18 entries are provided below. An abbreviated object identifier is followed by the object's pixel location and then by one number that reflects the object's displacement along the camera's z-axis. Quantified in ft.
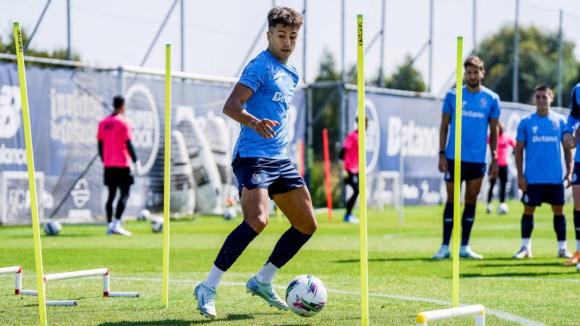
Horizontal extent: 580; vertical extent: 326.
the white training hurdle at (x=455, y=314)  28.50
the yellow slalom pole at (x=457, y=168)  36.06
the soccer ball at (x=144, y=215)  129.59
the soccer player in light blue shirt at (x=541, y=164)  74.23
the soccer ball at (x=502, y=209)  150.82
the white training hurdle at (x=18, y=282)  47.83
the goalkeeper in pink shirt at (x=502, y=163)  154.16
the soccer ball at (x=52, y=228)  100.37
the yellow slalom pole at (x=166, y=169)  42.22
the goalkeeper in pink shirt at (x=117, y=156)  103.55
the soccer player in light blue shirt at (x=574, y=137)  61.93
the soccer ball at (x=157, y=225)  108.06
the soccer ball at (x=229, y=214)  133.80
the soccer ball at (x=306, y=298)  39.91
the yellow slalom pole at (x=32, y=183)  35.37
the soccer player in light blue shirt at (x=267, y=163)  40.09
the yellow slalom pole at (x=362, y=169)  32.86
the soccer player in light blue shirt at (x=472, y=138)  71.67
